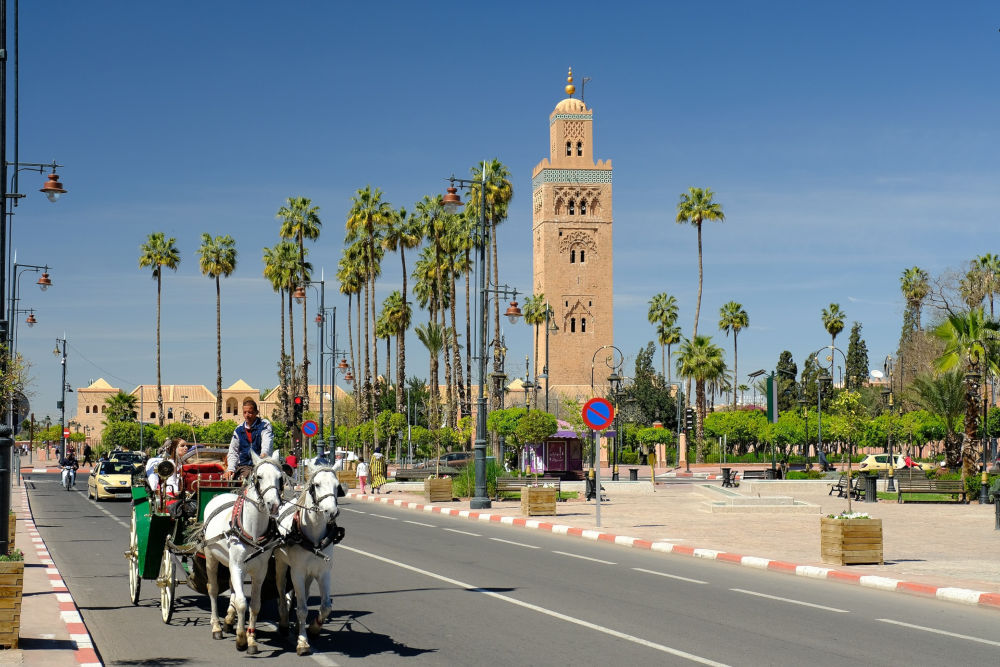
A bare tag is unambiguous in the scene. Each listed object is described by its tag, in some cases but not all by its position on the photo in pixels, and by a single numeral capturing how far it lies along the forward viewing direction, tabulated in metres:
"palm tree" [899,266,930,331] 101.06
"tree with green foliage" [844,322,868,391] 116.88
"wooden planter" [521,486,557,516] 27.23
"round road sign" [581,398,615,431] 23.41
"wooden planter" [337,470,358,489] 46.33
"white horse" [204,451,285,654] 9.00
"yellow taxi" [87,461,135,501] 36.53
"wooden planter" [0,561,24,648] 8.72
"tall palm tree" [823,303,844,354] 104.06
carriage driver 10.51
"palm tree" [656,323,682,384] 106.00
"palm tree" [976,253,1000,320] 82.12
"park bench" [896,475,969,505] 34.69
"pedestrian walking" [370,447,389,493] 45.32
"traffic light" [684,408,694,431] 63.24
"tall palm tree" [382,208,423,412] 73.38
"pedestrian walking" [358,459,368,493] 41.98
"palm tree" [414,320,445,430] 71.00
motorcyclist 46.56
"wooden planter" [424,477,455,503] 34.53
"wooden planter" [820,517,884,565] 16.28
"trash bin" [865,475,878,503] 35.28
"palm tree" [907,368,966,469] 41.81
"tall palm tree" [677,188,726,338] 82.75
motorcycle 46.00
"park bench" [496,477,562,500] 35.72
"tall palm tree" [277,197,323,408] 80.22
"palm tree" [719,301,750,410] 100.06
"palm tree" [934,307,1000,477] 35.25
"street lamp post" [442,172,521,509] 29.84
